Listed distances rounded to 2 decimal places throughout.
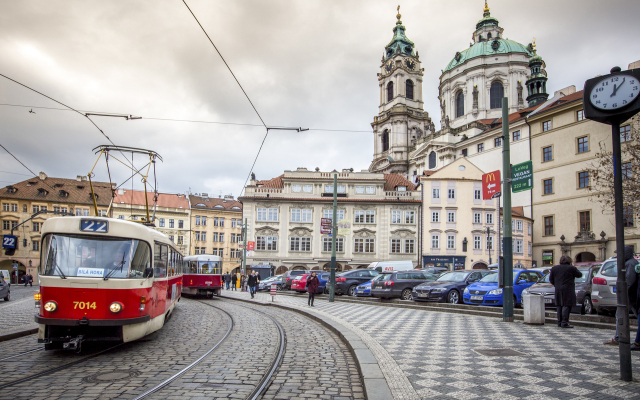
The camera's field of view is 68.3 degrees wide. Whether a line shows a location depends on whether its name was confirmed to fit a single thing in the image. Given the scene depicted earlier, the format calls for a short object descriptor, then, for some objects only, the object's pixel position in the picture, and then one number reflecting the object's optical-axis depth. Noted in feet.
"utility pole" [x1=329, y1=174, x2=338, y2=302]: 77.76
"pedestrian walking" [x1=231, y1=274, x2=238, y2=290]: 142.42
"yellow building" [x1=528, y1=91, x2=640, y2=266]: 151.74
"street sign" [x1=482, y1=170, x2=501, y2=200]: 46.32
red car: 102.85
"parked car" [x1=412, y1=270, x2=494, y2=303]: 62.49
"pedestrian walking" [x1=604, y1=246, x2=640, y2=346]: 27.88
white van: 124.06
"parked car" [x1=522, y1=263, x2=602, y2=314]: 48.42
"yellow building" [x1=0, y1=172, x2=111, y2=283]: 214.90
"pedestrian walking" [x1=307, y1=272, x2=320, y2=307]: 67.79
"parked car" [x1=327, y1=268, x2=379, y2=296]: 92.27
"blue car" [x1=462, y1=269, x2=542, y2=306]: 55.06
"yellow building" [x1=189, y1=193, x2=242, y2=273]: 251.80
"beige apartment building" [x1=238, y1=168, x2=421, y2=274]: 175.11
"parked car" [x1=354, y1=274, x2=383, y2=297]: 84.28
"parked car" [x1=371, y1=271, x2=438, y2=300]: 73.61
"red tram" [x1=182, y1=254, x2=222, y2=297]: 93.20
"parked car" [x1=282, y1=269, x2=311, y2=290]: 120.06
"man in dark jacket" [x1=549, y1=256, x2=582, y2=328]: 38.01
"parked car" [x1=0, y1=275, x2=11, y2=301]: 84.32
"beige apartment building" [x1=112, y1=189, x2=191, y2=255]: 235.20
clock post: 20.42
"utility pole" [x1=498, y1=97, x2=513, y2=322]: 43.93
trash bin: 40.97
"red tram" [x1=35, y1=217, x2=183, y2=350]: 28.32
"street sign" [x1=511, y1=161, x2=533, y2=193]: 43.57
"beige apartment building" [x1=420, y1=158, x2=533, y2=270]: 171.63
